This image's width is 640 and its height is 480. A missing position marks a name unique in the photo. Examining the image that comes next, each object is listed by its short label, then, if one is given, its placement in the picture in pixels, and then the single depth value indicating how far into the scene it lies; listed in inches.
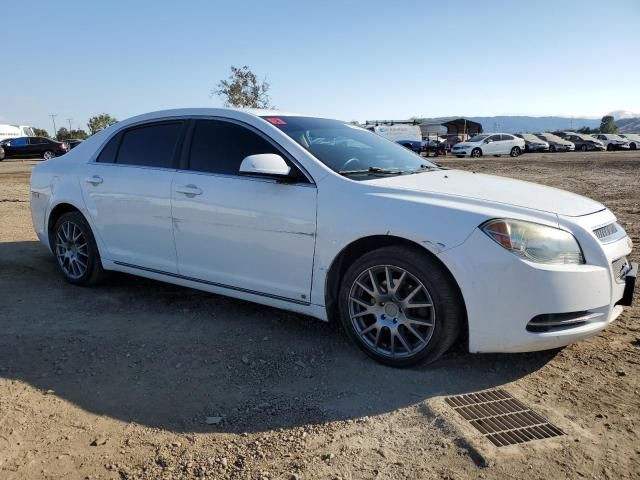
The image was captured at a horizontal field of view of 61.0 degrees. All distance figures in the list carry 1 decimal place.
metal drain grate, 105.1
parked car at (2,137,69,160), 1218.0
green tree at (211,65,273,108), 1540.4
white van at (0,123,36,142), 2172.9
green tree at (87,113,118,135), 3522.6
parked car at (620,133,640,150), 1925.4
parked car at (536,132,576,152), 1836.9
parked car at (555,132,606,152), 1935.3
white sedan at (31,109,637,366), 121.2
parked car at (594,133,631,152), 1926.7
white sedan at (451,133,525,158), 1398.9
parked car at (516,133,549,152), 1774.1
